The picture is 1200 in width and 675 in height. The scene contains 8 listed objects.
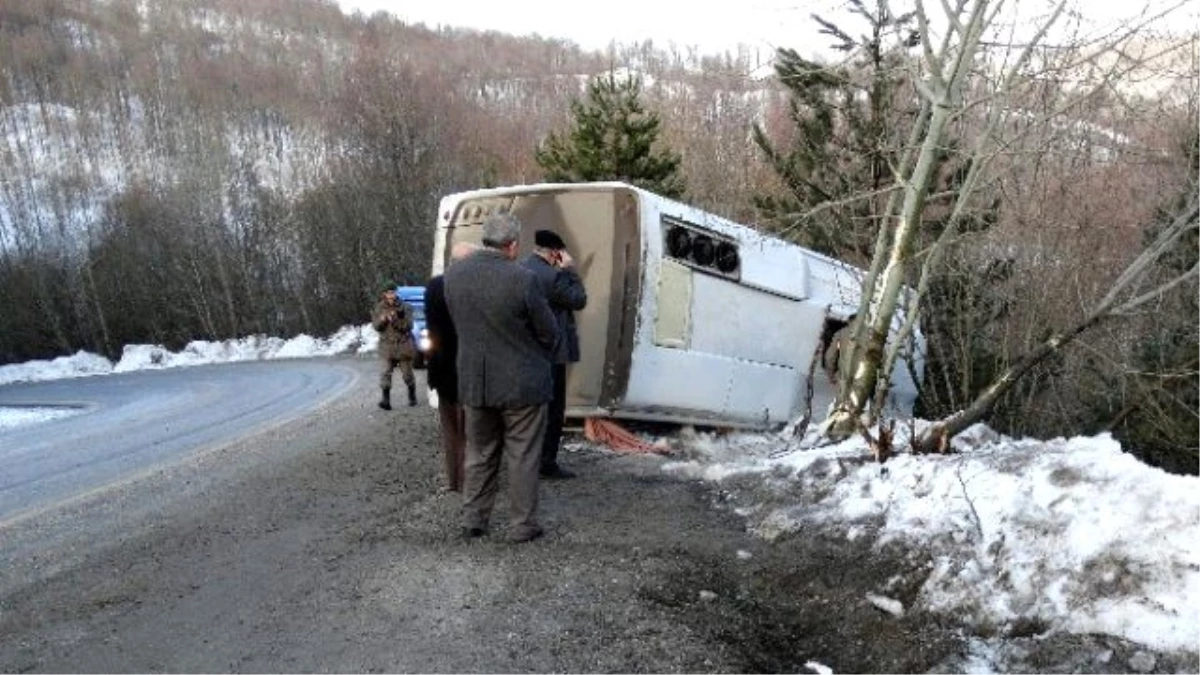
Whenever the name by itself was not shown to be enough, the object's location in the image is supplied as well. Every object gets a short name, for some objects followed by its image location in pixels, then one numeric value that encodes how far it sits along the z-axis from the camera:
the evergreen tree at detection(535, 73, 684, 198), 22.44
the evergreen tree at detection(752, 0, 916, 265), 7.70
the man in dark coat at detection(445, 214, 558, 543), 5.37
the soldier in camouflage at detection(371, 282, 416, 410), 12.59
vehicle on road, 15.69
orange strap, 8.43
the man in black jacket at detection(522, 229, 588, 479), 6.54
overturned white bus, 8.30
